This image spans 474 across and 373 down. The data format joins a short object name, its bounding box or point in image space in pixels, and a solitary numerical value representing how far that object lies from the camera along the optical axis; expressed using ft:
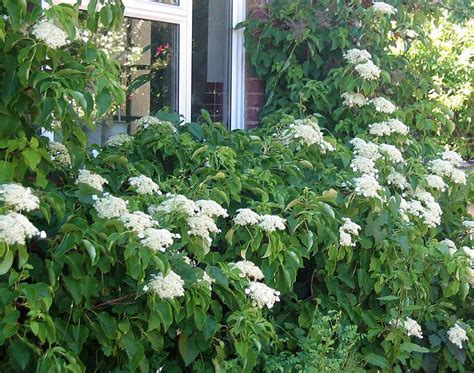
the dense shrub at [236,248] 8.87
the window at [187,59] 15.05
